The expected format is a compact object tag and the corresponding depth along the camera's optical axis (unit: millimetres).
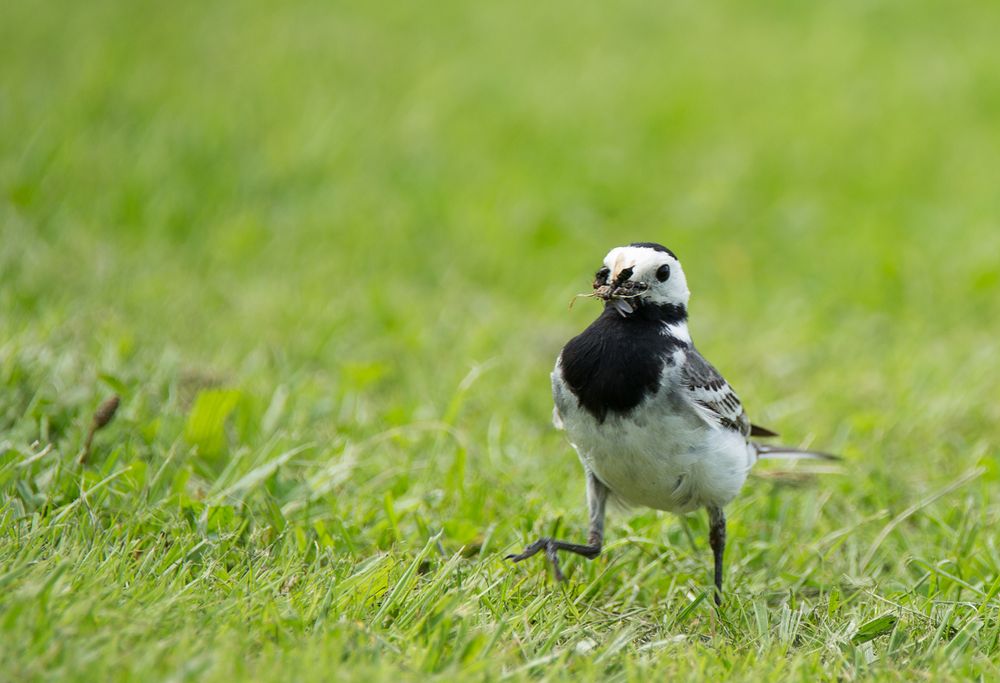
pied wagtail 7812
